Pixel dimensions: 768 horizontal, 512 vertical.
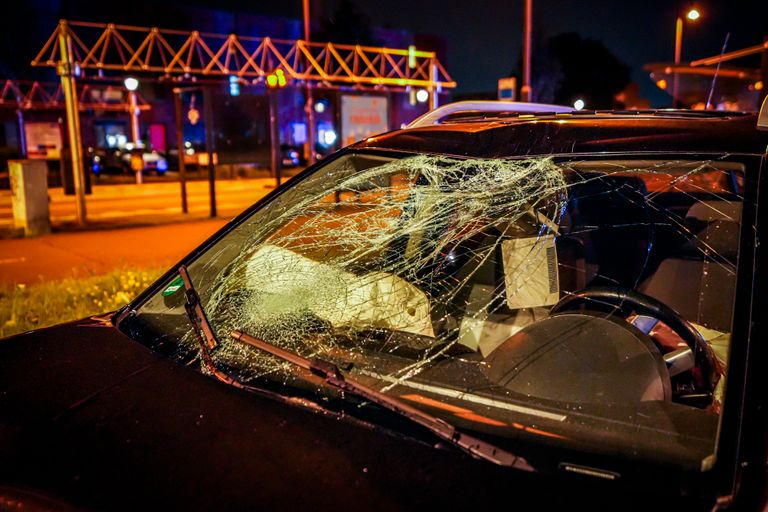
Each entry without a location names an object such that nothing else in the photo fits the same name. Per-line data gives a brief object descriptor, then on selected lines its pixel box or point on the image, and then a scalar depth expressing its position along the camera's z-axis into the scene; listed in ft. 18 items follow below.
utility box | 39.19
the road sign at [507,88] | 49.88
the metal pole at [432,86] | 81.66
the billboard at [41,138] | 105.29
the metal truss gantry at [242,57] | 77.05
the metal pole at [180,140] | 46.47
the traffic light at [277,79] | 47.16
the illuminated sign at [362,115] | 59.00
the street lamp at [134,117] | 113.91
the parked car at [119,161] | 103.65
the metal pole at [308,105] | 78.54
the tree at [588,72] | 149.69
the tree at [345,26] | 123.75
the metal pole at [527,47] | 62.34
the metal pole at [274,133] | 48.49
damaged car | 4.62
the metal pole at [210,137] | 44.29
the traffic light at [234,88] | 85.63
